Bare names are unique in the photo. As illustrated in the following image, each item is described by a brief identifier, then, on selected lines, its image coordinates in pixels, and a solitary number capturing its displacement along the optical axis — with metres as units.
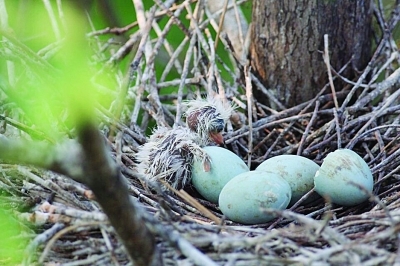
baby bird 3.11
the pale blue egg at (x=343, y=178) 3.04
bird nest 2.92
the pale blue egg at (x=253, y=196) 3.02
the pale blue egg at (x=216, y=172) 3.08
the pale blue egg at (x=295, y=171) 3.07
